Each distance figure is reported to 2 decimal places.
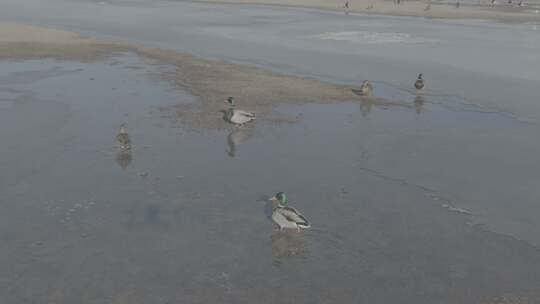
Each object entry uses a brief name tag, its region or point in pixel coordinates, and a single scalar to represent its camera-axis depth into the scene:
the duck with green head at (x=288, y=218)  10.48
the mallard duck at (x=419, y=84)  21.61
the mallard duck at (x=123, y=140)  14.25
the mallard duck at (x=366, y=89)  20.64
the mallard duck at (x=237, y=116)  16.88
